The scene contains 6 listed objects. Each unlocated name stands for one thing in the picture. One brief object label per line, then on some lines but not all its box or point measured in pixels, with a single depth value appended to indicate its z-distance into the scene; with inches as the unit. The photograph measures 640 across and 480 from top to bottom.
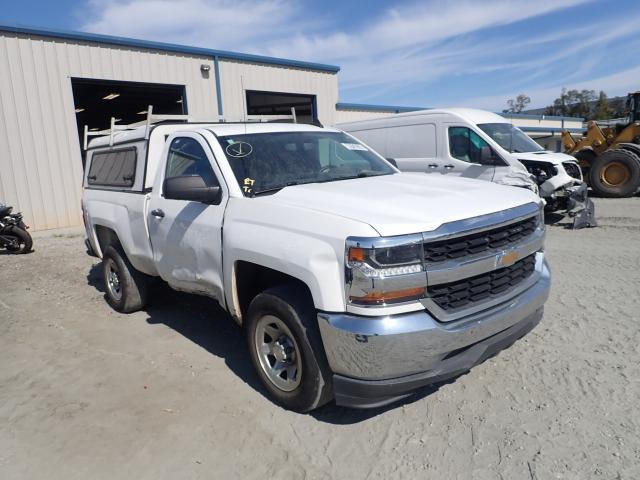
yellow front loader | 515.5
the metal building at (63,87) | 413.7
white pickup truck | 102.9
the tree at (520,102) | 3302.2
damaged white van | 354.9
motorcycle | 364.2
